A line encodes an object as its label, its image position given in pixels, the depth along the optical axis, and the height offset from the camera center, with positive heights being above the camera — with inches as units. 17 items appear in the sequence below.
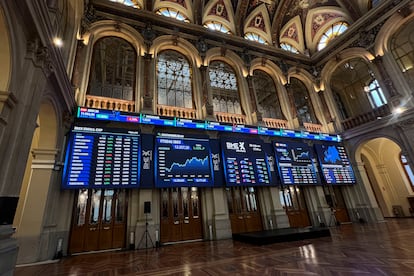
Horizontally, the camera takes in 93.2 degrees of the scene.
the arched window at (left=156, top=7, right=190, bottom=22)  389.7 +383.5
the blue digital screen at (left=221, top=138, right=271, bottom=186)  292.4 +67.5
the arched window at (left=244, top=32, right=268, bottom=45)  460.8 +381.9
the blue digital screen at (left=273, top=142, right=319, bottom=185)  328.2 +68.3
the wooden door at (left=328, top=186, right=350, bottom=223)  368.8 -6.4
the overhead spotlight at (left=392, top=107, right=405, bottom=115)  332.2 +137.5
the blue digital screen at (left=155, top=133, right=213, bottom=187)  256.7 +68.5
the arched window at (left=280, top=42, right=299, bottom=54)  492.1 +374.3
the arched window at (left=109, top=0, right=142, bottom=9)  362.9 +379.1
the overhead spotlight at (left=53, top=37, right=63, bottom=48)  166.4 +151.8
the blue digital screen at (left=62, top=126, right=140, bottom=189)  220.5 +70.2
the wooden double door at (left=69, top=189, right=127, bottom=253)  223.1 +1.6
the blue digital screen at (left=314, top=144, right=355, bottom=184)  361.4 +66.9
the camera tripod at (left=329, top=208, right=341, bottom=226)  335.4 -31.1
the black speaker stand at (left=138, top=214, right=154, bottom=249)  232.7 -20.5
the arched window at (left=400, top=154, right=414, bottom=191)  412.9 +48.9
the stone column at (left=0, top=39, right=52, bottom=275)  110.8 +58.2
